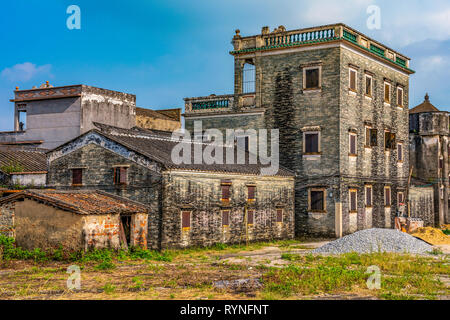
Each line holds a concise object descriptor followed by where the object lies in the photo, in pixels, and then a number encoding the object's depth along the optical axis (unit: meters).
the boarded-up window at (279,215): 29.26
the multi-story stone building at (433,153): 40.69
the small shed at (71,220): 20.30
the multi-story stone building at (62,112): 37.88
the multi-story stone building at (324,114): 29.72
